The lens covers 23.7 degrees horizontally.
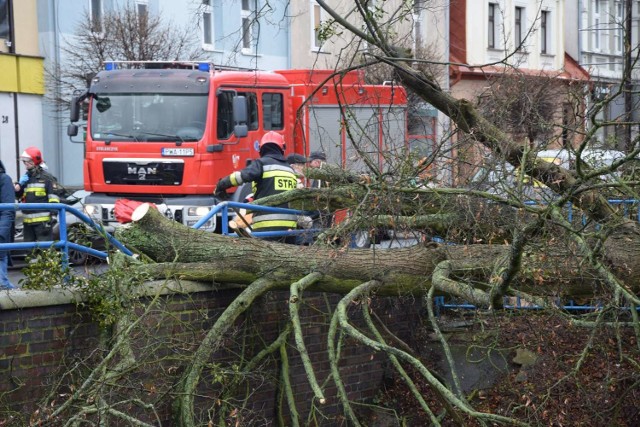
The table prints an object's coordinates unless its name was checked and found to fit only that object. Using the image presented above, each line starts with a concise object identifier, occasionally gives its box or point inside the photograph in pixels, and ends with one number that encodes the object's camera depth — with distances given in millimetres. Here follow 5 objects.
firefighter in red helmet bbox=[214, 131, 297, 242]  14560
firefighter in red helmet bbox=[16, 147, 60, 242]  19074
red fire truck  21703
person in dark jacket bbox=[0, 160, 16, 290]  14137
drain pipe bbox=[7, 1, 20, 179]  34766
